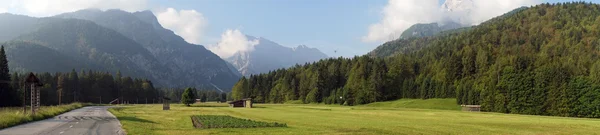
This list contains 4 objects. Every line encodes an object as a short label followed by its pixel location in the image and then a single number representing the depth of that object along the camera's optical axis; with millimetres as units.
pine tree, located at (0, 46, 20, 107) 112250
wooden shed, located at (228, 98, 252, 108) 140012
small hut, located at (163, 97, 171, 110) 114050
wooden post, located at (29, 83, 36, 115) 54044
